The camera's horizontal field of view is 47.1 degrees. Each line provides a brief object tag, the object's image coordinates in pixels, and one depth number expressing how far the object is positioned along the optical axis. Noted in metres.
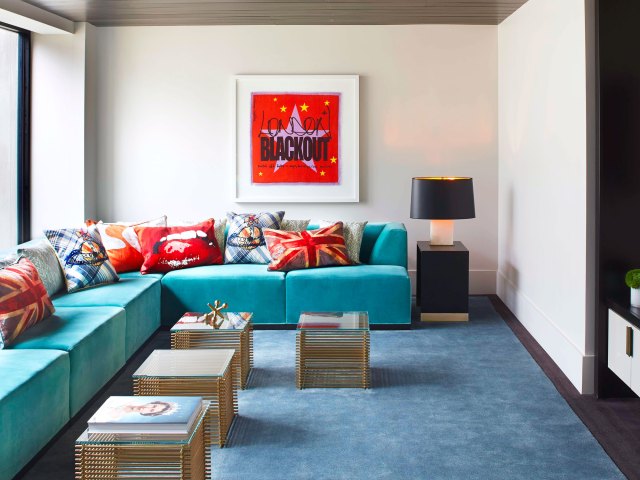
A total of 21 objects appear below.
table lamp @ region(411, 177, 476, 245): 5.70
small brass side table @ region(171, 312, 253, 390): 4.02
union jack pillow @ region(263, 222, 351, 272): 5.55
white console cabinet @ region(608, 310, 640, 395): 3.34
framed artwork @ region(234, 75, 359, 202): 6.39
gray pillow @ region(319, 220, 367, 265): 5.80
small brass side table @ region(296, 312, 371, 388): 4.04
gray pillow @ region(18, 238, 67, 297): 4.46
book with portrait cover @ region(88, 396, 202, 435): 2.50
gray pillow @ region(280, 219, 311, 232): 5.94
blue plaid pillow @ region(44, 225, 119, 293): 4.78
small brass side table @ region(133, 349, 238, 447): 3.20
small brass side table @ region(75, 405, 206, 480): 2.46
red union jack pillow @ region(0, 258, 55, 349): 3.44
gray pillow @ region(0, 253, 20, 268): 3.83
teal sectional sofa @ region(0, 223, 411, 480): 2.87
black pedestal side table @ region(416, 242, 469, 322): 5.59
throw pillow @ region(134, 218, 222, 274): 5.59
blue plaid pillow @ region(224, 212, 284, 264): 5.83
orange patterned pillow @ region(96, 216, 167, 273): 5.51
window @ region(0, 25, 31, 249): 5.84
